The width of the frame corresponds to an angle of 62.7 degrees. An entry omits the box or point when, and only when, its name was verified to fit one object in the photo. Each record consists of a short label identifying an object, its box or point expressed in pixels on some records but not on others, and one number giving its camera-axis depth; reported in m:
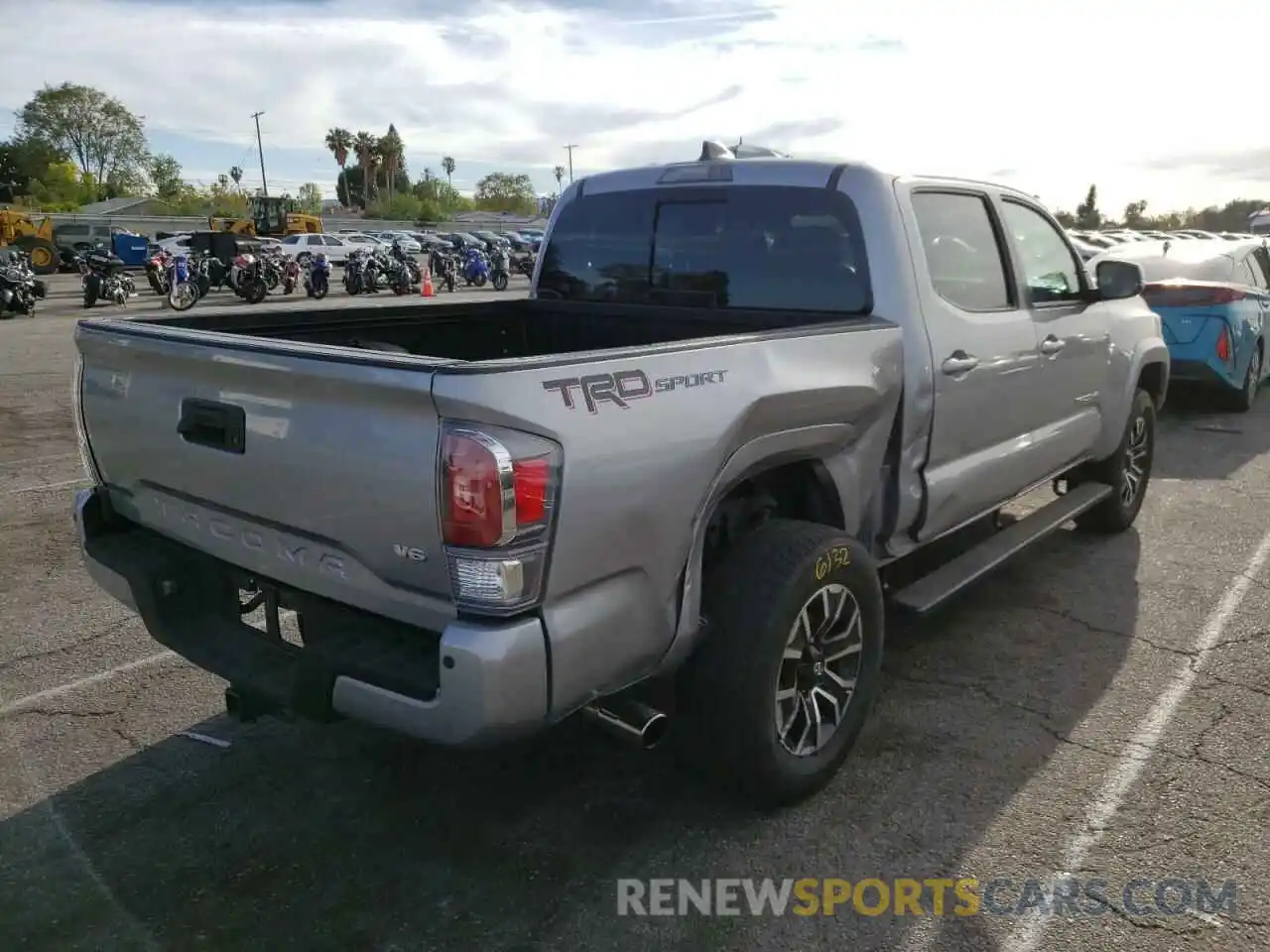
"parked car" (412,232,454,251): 49.29
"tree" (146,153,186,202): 99.25
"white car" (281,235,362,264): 36.81
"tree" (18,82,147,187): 93.00
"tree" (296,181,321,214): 110.57
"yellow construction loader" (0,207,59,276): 34.16
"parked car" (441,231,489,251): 48.75
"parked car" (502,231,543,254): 51.66
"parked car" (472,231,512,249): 51.91
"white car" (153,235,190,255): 32.50
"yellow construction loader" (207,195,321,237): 45.83
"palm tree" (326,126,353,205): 112.19
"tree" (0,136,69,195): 89.12
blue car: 9.64
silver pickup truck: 2.43
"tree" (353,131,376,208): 108.50
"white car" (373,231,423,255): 47.34
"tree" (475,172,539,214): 136.00
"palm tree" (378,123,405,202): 109.19
